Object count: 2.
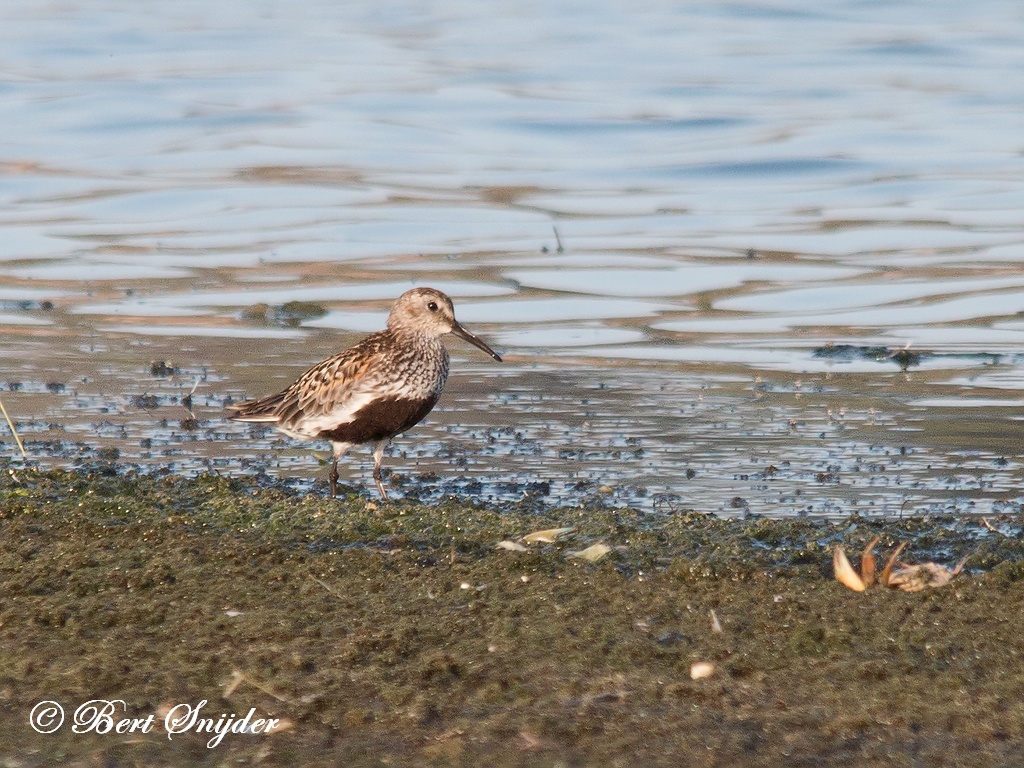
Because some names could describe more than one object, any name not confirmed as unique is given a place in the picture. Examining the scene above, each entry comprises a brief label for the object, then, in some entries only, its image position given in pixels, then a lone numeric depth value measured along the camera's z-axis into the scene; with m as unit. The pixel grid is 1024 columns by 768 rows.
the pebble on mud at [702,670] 10.77
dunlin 17.00
